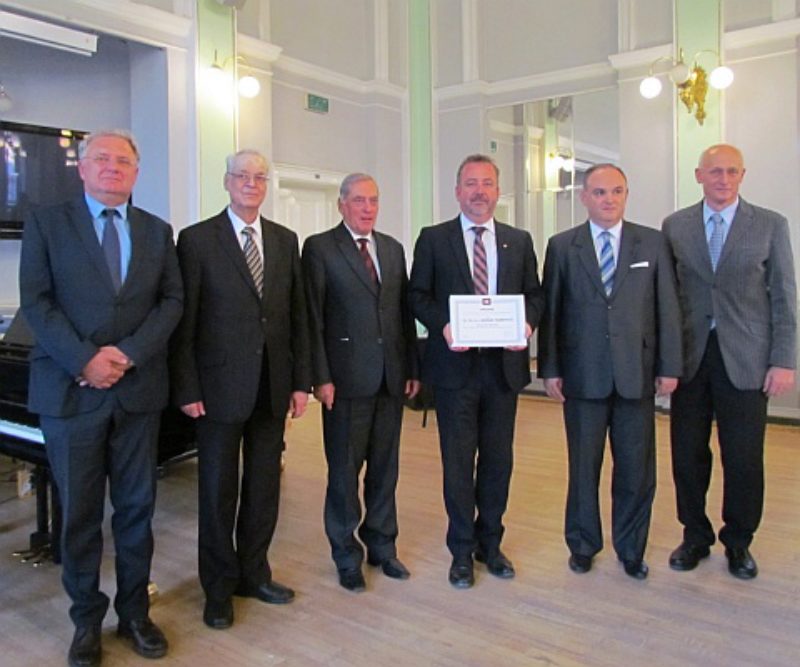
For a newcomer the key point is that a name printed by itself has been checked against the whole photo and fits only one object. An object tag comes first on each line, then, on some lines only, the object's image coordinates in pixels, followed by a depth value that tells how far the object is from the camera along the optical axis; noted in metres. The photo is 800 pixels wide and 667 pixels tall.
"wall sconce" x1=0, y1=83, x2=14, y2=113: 5.33
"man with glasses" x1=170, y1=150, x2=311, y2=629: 2.45
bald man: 2.79
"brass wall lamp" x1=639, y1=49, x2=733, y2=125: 6.09
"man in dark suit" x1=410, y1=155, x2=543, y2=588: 2.78
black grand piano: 2.87
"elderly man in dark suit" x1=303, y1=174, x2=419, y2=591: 2.73
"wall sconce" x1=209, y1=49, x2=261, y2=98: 5.89
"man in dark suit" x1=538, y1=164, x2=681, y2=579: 2.78
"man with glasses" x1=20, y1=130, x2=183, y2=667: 2.18
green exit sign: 7.28
